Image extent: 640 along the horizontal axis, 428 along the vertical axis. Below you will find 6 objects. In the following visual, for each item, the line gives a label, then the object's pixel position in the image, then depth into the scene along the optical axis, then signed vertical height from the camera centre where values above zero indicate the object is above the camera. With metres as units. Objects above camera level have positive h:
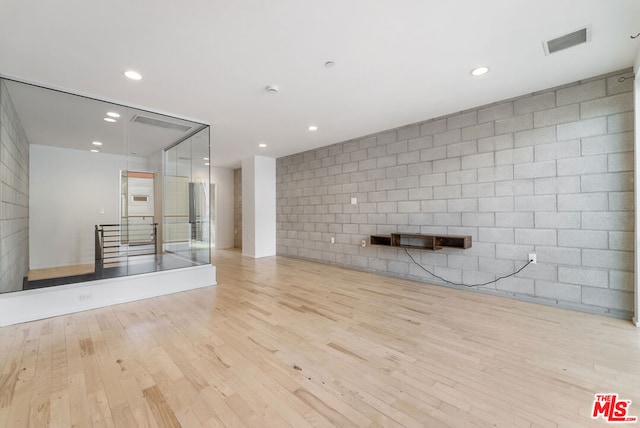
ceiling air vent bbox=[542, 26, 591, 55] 2.24 +1.53
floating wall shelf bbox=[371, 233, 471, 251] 3.89 -0.45
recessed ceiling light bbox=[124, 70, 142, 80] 2.75 +1.53
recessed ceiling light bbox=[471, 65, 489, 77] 2.77 +1.54
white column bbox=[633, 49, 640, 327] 2.66 +0.19
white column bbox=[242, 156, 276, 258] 6.80 +0.25
